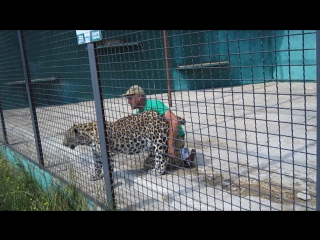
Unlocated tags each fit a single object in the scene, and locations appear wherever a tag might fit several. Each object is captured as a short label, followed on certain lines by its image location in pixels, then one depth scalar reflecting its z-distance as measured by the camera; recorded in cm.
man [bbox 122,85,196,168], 388
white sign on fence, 279
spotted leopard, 377
